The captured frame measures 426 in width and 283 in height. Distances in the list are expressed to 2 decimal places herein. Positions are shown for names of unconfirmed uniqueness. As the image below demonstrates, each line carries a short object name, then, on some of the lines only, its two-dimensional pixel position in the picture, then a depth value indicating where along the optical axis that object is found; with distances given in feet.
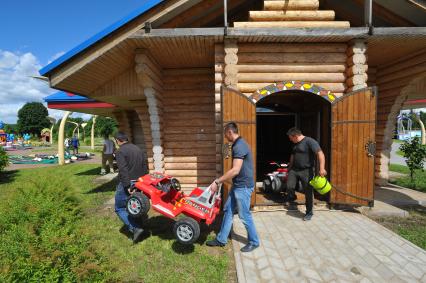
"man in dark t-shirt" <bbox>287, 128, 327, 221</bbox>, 16.69
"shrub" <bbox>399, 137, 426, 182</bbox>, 26.58
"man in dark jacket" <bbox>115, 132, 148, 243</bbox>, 14.33
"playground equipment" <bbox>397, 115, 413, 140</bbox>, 159.34
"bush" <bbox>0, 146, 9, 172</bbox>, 34.86
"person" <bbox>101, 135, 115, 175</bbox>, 36.27
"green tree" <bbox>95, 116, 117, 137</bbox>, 175.16
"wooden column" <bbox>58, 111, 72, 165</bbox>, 45.39
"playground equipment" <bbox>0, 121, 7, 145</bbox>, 112.49
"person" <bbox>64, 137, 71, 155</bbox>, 65.82
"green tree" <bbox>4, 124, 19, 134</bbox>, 241.92
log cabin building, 17.90
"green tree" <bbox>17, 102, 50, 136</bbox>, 239.71
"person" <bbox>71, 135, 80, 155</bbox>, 66.64
